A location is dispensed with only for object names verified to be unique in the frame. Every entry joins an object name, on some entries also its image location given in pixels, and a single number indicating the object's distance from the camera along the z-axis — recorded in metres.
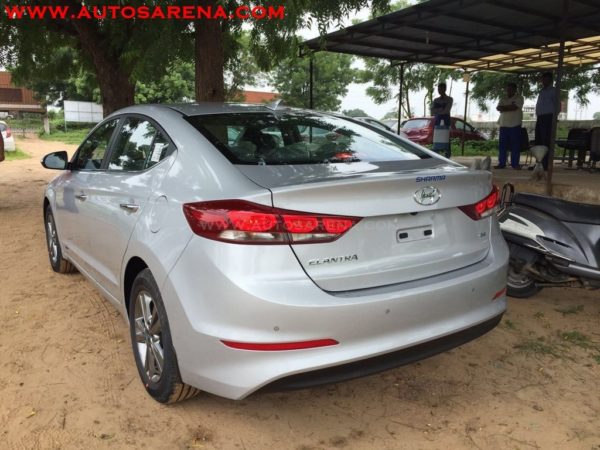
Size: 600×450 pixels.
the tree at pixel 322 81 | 36.19
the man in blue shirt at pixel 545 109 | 9.05
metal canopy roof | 7.39
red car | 17.33
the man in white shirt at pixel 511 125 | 9.55
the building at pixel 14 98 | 50.47
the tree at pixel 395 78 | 26.37
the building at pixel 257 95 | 52.06
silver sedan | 2.12
